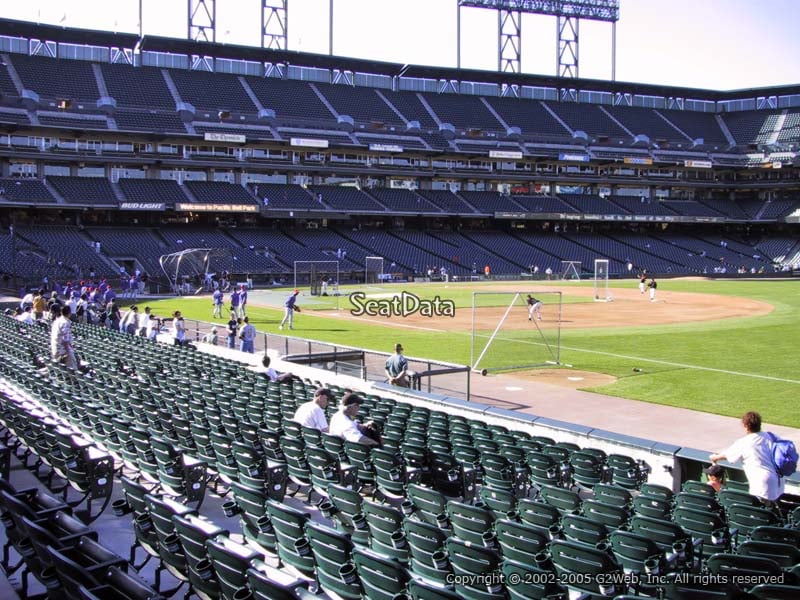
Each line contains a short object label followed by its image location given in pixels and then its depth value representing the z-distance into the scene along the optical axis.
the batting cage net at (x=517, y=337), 26.02
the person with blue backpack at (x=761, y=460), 8.47
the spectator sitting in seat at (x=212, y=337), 26.20
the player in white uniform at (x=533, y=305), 31.61
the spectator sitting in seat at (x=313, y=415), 11.34
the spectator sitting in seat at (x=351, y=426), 10.63
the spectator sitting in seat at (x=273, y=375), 17.33
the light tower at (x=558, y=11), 90.31
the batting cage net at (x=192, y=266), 55.56
